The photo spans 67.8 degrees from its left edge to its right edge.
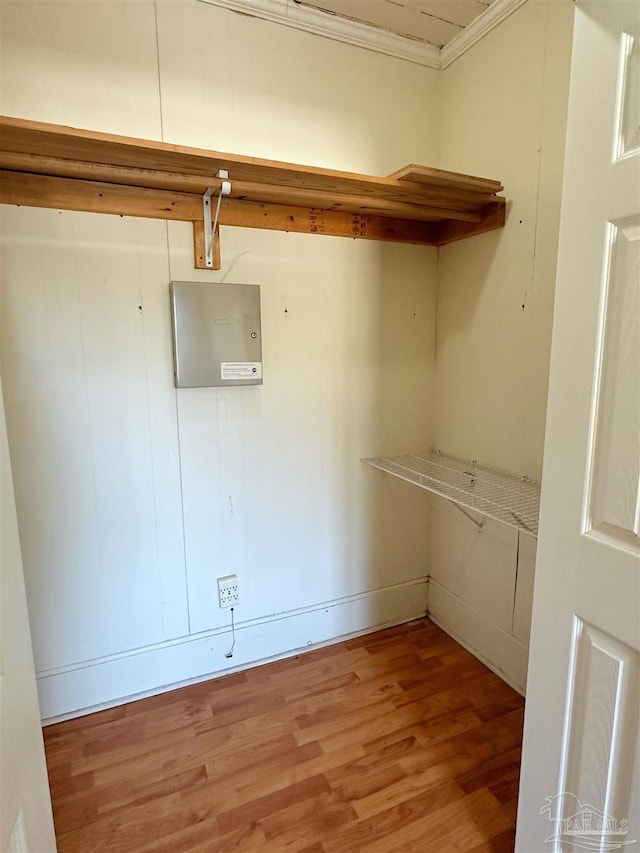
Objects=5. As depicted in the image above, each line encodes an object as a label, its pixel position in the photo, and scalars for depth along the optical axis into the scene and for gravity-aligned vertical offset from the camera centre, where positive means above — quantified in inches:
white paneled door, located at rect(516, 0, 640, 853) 34.4 -9.9
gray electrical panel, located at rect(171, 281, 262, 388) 69.4 +1.2
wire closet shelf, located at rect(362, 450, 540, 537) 60.7 -21.6
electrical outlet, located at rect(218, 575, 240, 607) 79.0 -40.8
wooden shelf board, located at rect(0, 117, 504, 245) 55.3 +21.2
